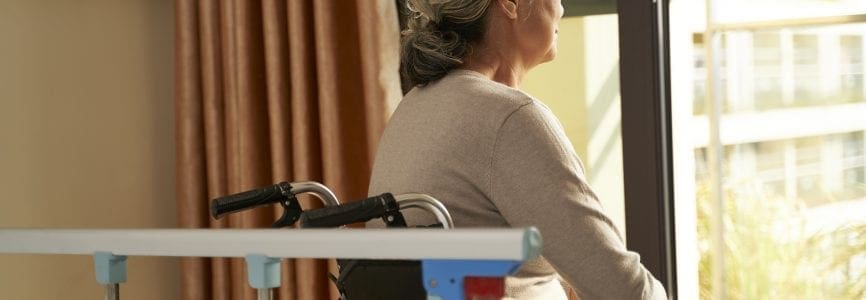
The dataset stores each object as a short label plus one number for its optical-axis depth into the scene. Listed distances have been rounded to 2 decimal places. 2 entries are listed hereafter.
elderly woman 2.95
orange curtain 4.13
